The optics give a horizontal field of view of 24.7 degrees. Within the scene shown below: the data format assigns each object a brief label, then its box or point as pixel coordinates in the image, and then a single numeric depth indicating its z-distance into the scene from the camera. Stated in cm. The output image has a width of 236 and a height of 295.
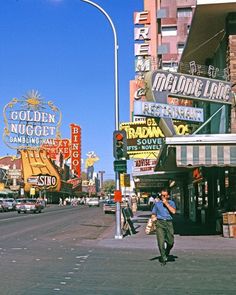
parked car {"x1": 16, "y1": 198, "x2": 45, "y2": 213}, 5506
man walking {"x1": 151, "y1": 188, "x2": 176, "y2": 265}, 1250
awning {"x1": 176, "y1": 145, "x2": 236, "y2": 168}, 1675
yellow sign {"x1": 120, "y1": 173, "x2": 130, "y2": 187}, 2350
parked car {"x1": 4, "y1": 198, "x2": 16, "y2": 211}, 6500
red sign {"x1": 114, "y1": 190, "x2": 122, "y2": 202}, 2045
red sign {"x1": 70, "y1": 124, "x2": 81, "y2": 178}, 12500
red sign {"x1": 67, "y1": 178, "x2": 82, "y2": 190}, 14275
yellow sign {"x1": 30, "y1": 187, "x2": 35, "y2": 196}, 9944
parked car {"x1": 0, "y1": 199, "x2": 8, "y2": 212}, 6358
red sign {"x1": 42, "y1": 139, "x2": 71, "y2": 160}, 11120
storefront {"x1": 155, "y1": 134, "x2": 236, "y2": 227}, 1678
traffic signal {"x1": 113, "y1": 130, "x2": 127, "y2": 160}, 2056
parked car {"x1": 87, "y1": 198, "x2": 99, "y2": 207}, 9232
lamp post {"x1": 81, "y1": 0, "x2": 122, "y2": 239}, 2014
